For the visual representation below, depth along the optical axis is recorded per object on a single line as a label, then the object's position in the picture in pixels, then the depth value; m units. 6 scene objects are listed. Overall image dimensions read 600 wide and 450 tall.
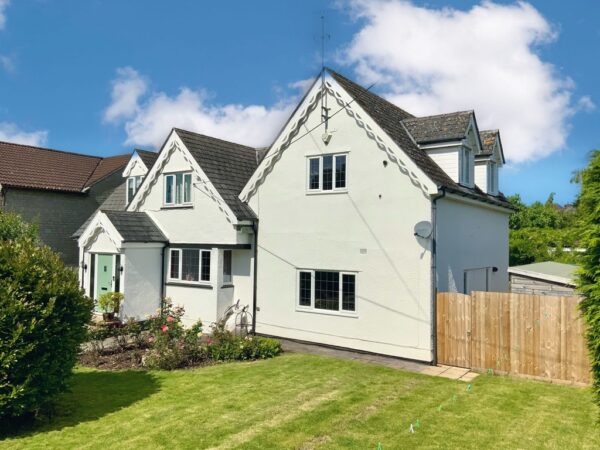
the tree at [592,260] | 6.36
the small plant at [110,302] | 17.94
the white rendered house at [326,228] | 14.17
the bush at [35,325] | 8.07
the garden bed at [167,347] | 13.34
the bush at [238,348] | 13.98
